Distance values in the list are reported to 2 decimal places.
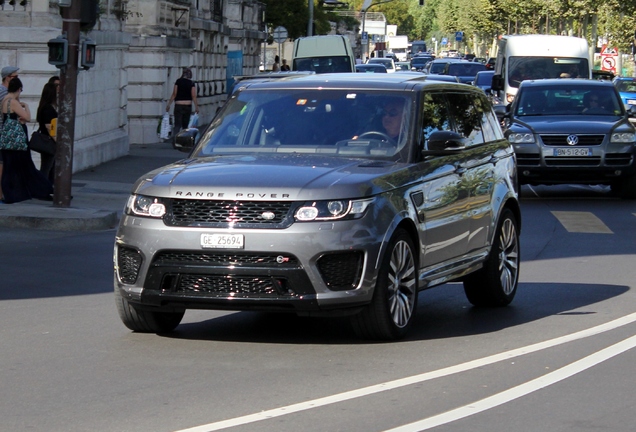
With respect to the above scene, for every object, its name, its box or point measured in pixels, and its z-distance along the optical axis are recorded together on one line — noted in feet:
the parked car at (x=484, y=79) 160.35
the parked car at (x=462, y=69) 191.83
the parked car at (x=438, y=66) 198.29
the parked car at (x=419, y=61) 315.17
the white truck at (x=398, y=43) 517.96
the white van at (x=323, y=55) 153.99
